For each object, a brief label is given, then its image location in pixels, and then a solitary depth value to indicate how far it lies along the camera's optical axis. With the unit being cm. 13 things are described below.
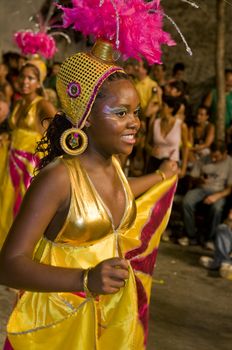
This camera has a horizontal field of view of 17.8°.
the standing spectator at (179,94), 875
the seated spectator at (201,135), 919
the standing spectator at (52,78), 1132
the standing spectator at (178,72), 1097
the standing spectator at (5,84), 948
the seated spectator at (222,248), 694
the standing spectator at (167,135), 845
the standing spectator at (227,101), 998
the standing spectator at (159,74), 1121
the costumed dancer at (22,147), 596
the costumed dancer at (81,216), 227
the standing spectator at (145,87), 988
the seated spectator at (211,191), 791
